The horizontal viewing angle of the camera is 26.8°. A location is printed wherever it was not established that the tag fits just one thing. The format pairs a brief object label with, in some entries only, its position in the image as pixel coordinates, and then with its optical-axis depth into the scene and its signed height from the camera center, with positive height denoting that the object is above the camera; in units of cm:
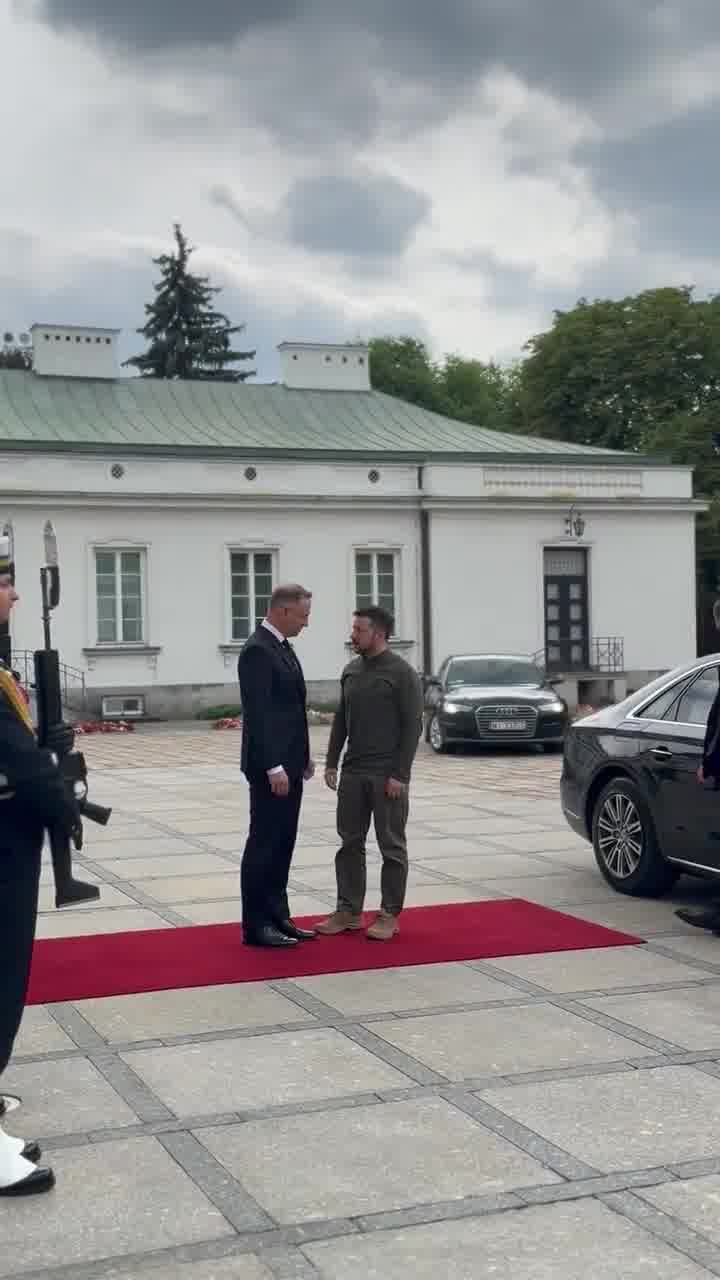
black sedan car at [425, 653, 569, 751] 2256 -181
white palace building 3250 +145
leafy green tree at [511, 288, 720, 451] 4950 +745
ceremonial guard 460 -76
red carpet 734 -186
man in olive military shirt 831 -93
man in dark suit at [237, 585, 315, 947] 806 -92
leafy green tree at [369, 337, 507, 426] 6762 +1000
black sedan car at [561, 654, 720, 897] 892 -121
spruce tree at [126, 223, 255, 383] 6406 +1164
